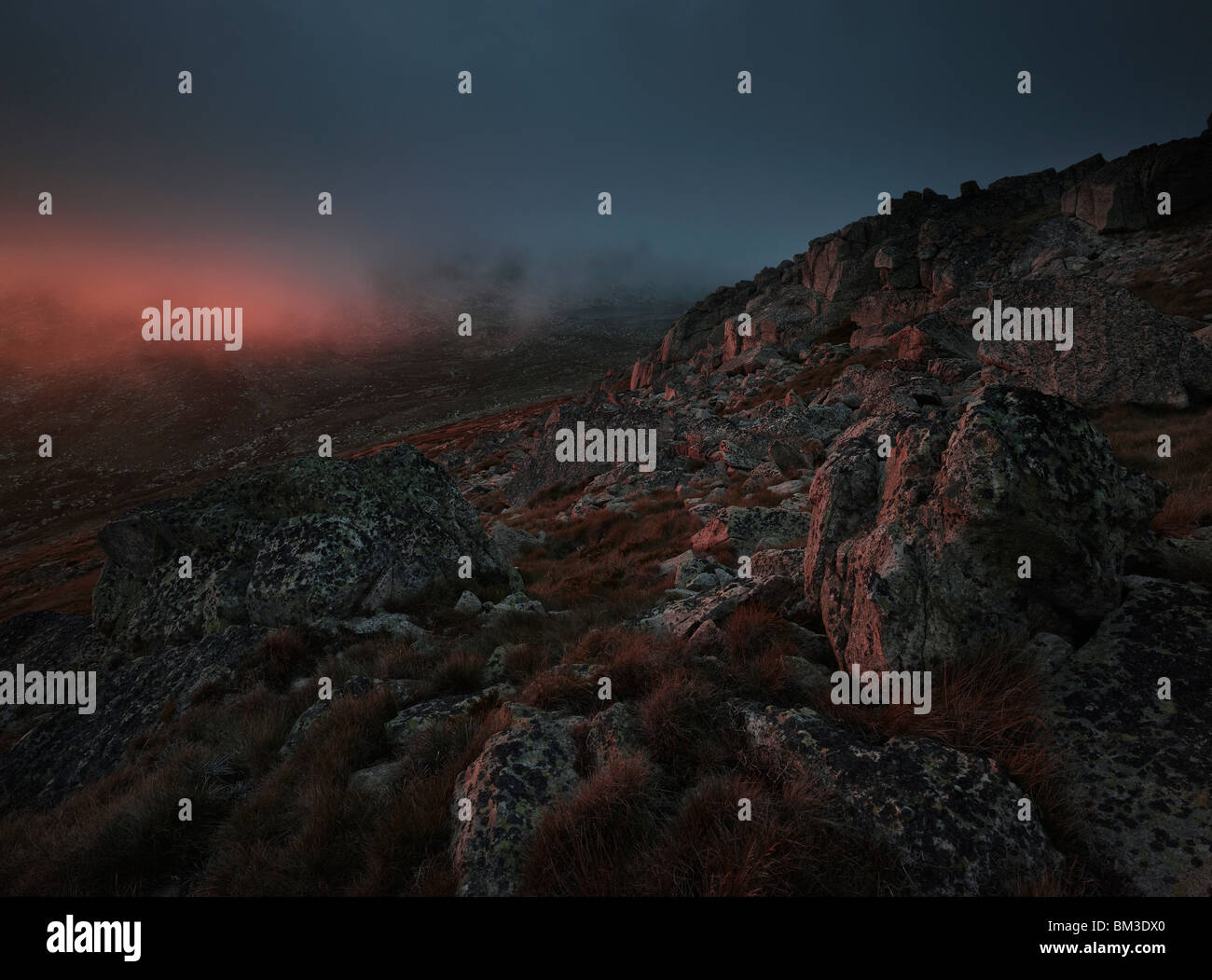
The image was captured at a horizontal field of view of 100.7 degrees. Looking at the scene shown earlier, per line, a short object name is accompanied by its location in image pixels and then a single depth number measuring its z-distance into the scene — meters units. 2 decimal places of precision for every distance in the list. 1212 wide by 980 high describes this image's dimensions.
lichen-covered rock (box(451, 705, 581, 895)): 3.43
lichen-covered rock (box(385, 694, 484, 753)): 5.24
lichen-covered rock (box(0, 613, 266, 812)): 7.20
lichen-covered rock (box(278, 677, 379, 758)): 5.68
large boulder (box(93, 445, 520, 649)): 9.51
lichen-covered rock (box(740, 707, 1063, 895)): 3.00
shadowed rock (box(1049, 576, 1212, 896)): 2.97
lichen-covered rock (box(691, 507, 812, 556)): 10.98
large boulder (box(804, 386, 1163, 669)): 4.42
